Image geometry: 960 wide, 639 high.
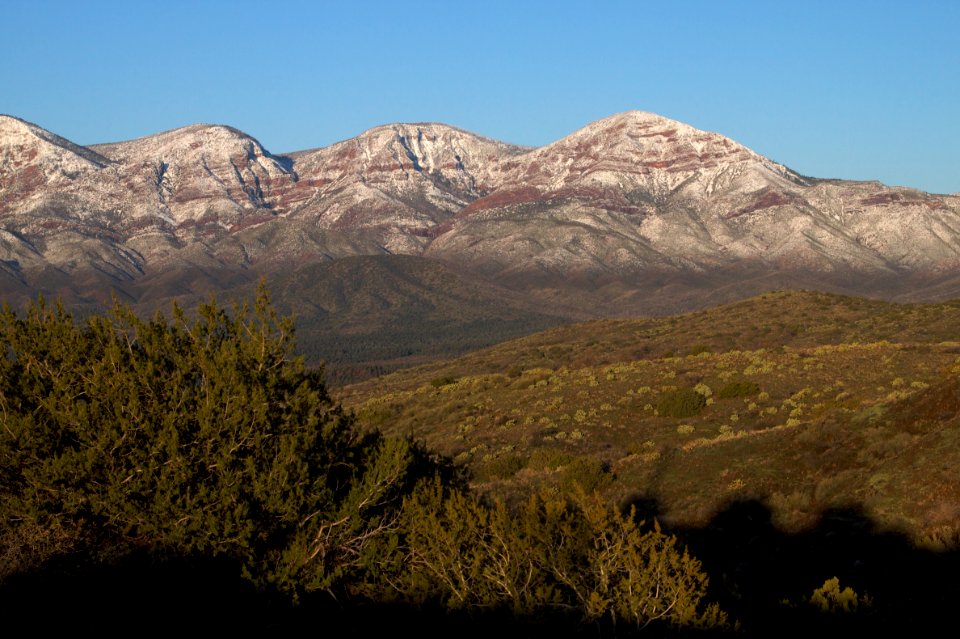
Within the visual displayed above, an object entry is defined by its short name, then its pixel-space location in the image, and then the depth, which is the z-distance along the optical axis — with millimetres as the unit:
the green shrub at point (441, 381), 76538
